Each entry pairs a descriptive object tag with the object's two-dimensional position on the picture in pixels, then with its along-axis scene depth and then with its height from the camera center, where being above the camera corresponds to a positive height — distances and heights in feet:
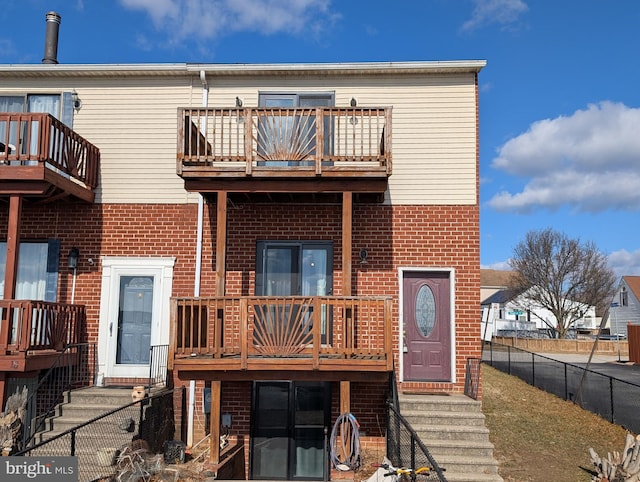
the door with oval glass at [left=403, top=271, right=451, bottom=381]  34.99 -0.94
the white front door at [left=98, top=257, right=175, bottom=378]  35.73 -0.34
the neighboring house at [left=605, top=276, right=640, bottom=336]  151.89 +2.40
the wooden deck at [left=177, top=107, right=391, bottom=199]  30.60 +8.20
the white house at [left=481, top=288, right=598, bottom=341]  174.51 -1.42
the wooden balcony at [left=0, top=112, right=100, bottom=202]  31.32 +8.41
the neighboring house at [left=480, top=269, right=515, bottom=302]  256.11 +14.34
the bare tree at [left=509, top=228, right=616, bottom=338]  162.40 +10.40
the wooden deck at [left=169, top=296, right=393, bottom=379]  28.12 -1.76
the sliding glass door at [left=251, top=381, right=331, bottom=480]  34.19 -7.34
